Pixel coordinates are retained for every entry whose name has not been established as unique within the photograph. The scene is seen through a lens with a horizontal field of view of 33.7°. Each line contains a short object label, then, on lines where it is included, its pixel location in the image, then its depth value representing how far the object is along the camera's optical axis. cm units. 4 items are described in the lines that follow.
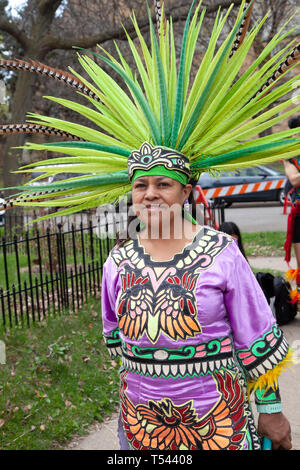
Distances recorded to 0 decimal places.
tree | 1098
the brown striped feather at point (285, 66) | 199
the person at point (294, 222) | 528
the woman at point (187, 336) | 195
